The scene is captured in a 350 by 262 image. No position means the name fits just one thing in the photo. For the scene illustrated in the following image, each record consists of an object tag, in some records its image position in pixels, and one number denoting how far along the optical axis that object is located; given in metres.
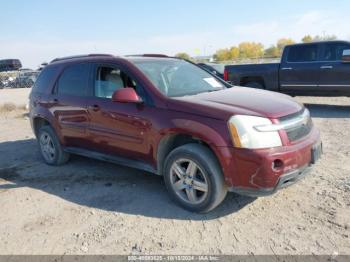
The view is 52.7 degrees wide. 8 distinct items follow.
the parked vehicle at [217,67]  15.76
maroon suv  3.48
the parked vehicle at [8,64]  43.22
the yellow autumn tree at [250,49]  90.15
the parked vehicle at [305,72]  9.61
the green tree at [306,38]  78.25
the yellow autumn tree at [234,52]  90.25
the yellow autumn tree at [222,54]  90.88
